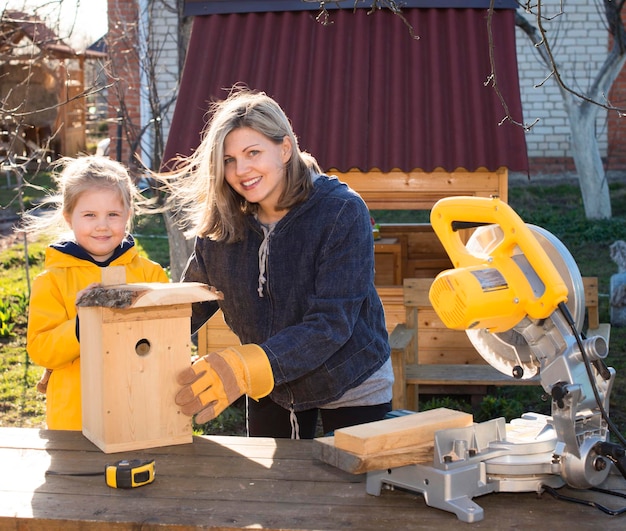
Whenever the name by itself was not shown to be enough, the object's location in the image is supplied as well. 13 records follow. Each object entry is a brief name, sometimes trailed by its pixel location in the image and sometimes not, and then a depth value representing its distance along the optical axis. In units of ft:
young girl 10.25
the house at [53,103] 62.75
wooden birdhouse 8.71
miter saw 7.37
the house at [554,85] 49.67
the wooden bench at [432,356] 17.93
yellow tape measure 7.79
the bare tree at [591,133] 39.60
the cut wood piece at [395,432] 7.48
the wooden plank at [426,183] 18.99
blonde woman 9.70
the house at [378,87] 19.08
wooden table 7.08
